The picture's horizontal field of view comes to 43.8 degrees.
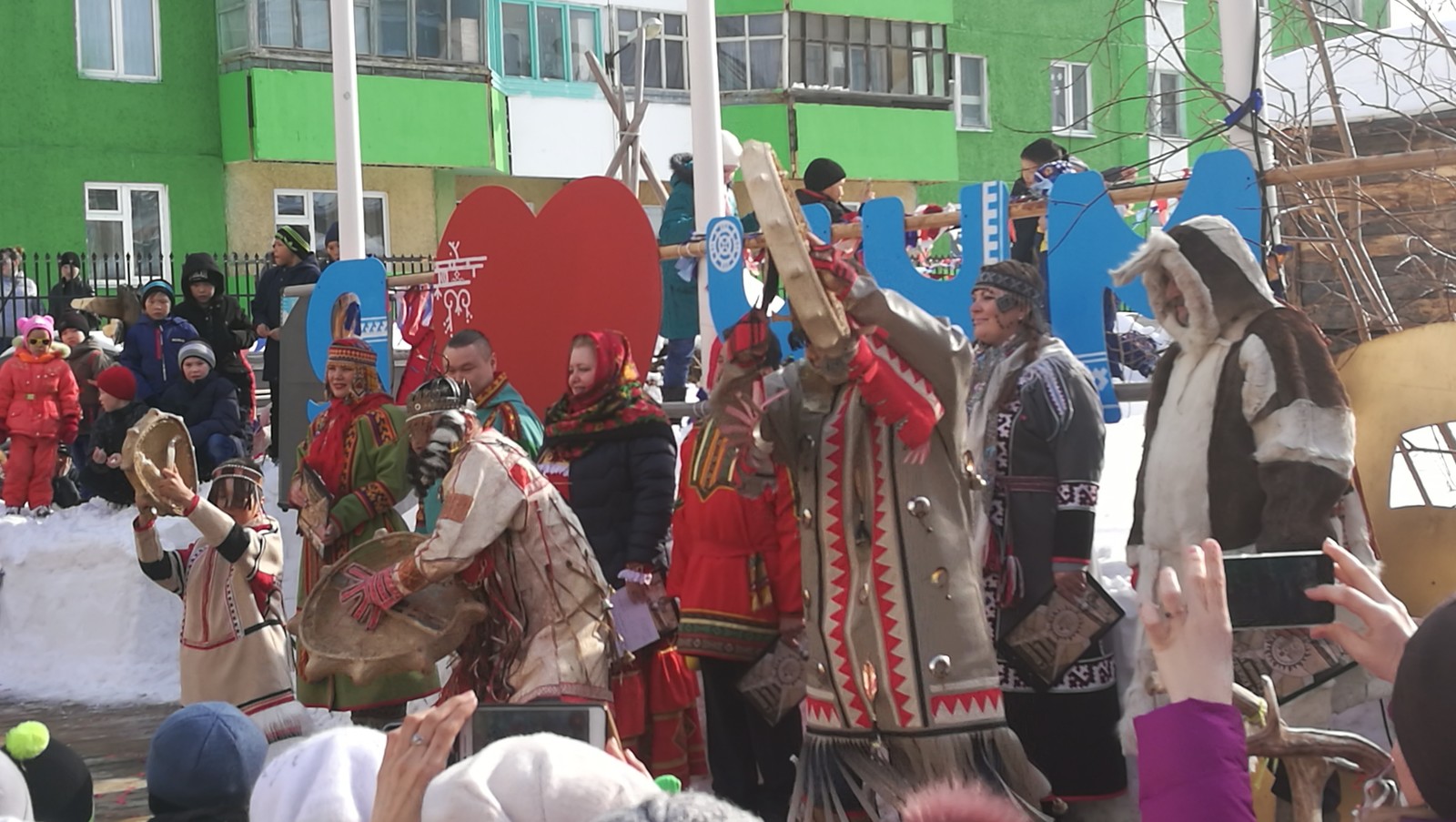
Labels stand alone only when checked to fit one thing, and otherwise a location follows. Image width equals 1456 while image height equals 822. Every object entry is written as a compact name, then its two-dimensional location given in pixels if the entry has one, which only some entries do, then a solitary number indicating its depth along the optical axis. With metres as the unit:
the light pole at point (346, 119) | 10.46
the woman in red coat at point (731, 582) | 5.55
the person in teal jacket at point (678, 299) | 9.00
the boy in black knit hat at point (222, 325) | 11.59
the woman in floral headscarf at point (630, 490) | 5.93
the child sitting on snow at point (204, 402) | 10.79
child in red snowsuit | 12.17
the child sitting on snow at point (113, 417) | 11.12
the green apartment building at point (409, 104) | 23.41
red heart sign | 7.72
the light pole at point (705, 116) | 8.30
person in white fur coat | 4.29
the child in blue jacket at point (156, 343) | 11.20
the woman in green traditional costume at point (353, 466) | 7.01
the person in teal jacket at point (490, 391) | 6.93
